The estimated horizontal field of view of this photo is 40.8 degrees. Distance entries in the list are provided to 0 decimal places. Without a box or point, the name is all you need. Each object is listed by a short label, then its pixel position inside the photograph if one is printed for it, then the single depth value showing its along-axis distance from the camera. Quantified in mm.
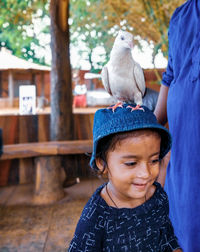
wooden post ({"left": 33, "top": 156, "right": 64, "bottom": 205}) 3480
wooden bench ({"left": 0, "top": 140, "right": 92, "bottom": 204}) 3426
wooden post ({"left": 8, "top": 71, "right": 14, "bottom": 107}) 11745
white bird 1022
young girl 783
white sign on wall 4316
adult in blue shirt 979
